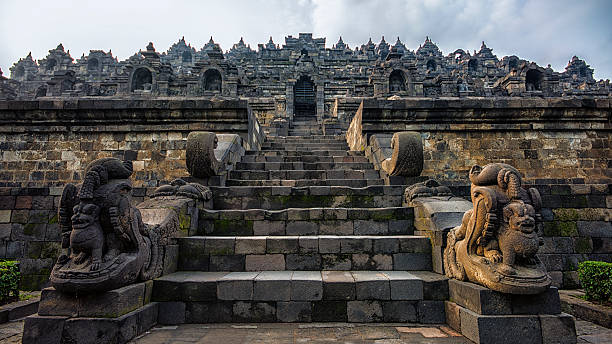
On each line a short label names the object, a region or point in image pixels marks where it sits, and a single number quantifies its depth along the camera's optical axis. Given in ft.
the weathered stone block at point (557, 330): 9.20
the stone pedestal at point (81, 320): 9.12
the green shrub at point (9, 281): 13.01
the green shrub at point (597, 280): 12.75
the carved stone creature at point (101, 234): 9.29
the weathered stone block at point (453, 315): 10.38
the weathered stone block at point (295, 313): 11.25
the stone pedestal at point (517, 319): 9.21
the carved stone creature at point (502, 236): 9.30
